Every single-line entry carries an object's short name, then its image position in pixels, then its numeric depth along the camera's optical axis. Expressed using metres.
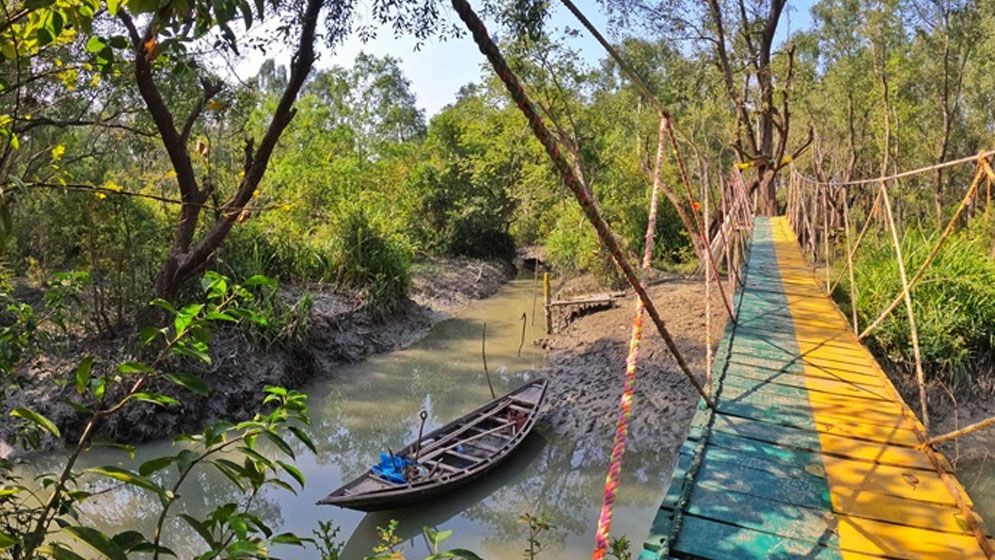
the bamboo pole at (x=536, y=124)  1.07
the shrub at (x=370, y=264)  9.51
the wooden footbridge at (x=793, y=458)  1.82
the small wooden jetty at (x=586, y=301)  9.09
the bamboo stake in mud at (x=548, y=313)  9.14
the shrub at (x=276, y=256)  7.71
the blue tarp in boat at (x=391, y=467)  4.59
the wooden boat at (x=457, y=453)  4.35
